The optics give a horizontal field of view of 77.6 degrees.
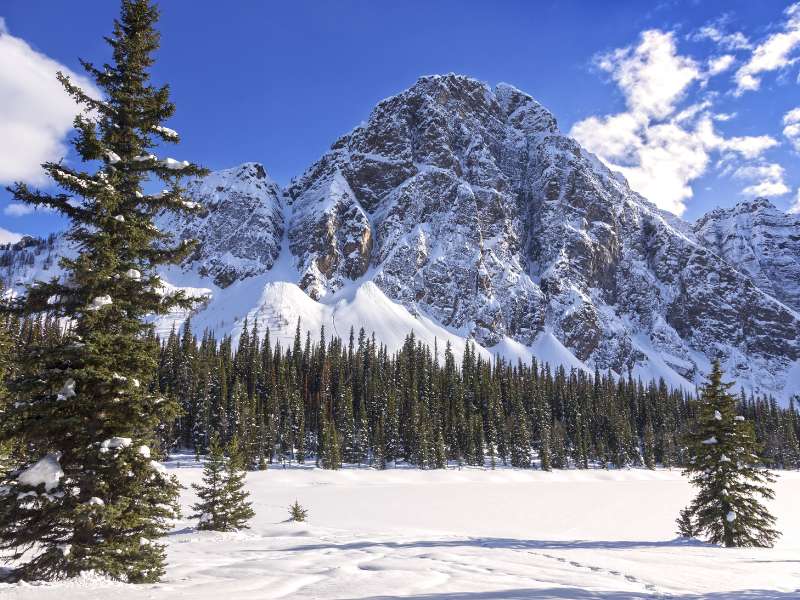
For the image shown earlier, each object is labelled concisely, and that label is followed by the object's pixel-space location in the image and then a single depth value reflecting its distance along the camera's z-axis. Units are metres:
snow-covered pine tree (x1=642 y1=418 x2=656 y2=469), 100.39
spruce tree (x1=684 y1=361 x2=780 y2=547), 20.67
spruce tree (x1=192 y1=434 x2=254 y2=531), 22.64
